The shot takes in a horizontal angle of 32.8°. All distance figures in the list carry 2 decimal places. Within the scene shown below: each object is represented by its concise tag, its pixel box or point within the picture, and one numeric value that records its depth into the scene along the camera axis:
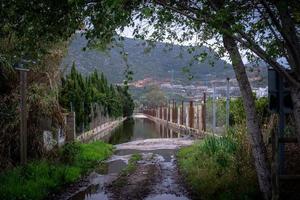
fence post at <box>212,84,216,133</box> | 21.10
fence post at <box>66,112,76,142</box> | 19.53
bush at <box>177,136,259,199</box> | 9.64
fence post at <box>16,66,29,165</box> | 11.62
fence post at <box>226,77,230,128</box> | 16.56
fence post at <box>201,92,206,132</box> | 26.77
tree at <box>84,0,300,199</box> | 6.79
